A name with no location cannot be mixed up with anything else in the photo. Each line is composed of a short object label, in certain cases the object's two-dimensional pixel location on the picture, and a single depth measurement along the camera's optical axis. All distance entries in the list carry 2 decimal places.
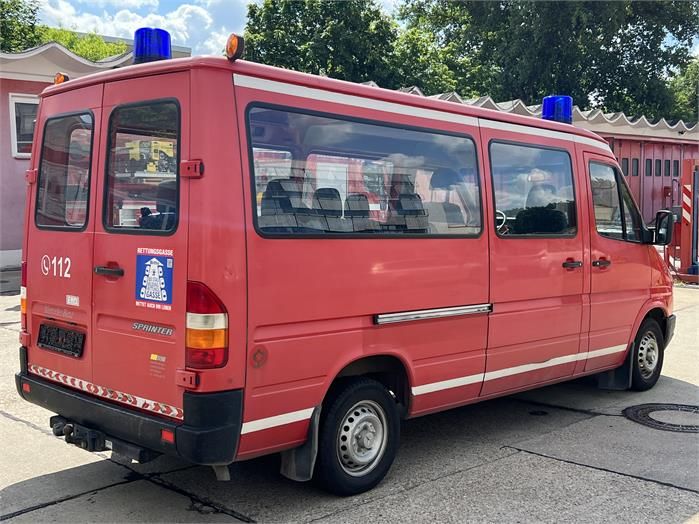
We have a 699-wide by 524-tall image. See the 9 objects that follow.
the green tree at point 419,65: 31.80
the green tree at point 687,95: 36.93
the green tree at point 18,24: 33.91
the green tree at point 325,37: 30.95
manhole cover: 6.06
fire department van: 3.82
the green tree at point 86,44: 46.17
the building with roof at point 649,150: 19.28
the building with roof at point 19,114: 15.89
